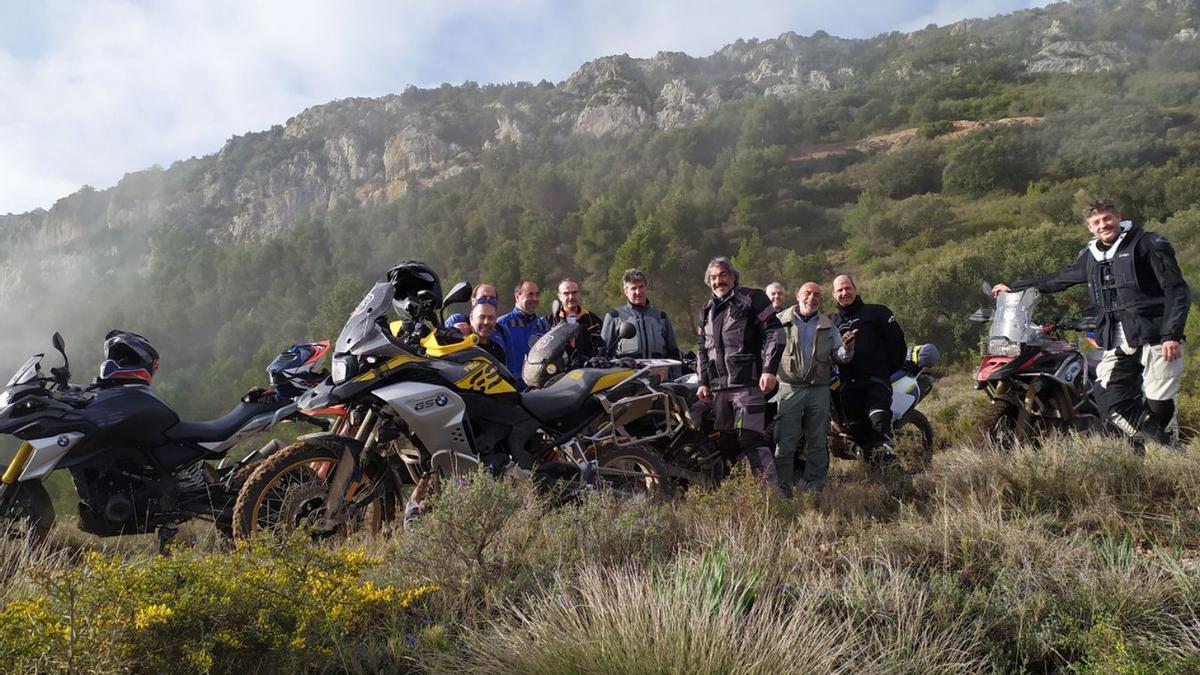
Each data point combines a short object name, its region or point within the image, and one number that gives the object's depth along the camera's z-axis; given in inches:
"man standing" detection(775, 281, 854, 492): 183.9
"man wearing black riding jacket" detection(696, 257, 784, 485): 181.3
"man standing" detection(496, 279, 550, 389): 239.5
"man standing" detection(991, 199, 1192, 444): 161.5
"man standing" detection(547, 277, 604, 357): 231.1
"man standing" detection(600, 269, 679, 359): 226.1
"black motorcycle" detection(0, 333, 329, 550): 147.9
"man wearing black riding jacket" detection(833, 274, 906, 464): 211.5
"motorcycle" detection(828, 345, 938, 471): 220.5
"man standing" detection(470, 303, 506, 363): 194.2
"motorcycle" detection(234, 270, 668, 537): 133.1
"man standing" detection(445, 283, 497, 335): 202.7
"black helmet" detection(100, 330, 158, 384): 180.9
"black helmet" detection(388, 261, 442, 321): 159.3
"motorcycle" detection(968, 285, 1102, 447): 196.4
